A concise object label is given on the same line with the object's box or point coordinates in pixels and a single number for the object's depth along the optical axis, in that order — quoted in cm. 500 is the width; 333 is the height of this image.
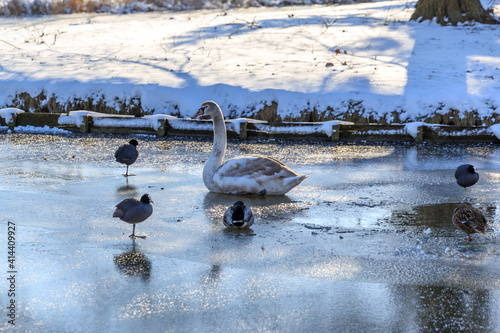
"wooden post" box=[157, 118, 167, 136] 1512
